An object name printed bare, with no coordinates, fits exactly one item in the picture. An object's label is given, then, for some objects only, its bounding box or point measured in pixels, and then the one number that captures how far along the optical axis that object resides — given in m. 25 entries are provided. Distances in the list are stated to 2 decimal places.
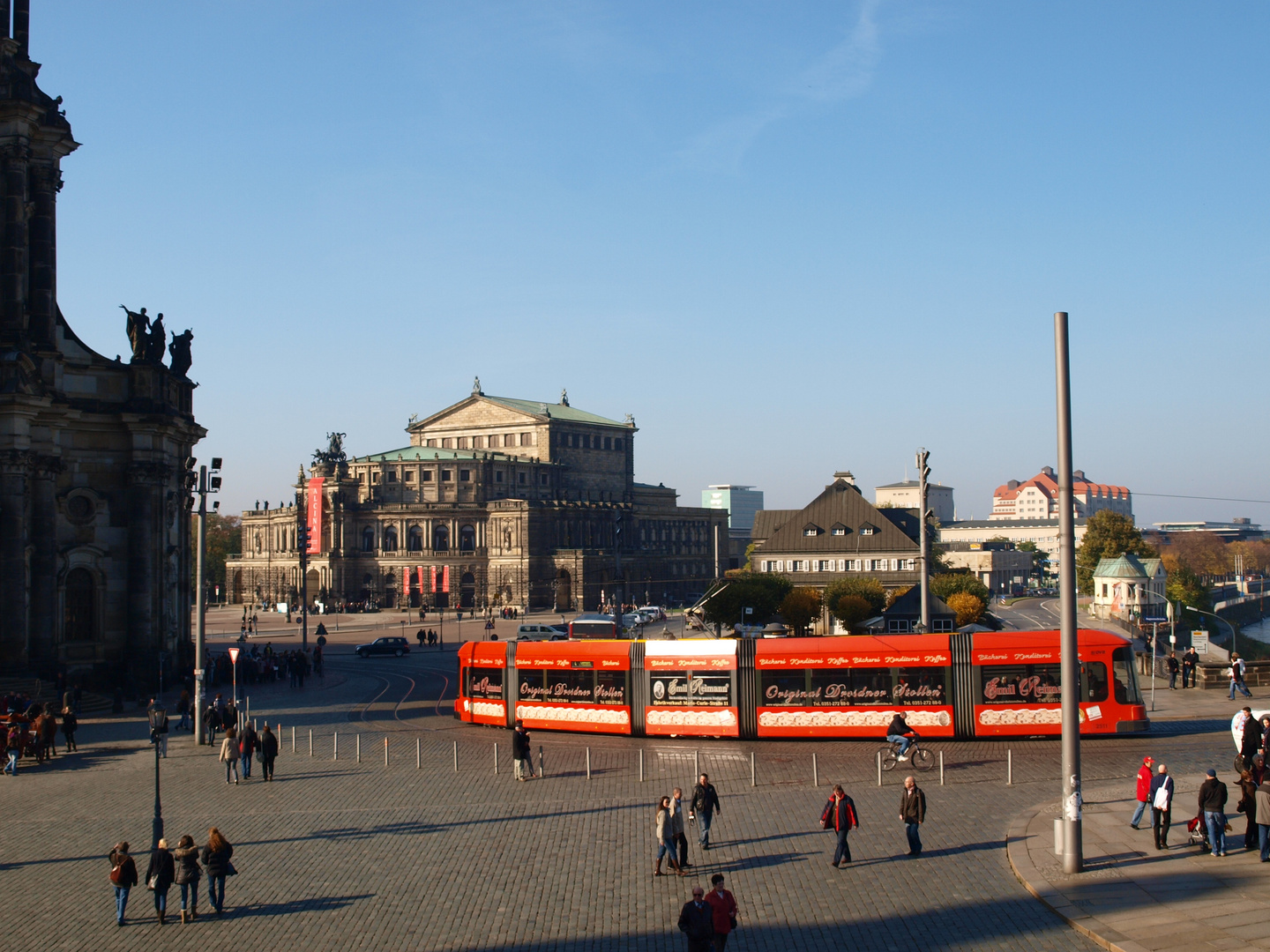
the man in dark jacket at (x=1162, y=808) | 20.38
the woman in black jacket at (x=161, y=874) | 17.75
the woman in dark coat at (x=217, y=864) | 18.22
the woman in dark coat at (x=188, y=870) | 18.00
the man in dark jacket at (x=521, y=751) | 28.22
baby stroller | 20.27
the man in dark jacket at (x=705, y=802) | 21.08
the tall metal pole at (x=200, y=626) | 35.53
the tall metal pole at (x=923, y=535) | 39.66
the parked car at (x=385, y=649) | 73.12
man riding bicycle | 28.17
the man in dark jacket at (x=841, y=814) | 19.48
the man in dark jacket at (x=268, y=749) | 29.66
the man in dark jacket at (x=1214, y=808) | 19.47
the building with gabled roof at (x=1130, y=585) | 91.62
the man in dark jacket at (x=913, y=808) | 20.08
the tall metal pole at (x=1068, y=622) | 19.20
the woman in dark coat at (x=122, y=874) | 17.66
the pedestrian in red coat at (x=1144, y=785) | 21.23
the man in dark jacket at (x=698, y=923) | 14.62
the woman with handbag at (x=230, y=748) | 29.54
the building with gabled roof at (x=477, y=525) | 131.00
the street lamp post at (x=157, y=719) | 23.70
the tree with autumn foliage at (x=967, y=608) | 67.31
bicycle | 28.70
